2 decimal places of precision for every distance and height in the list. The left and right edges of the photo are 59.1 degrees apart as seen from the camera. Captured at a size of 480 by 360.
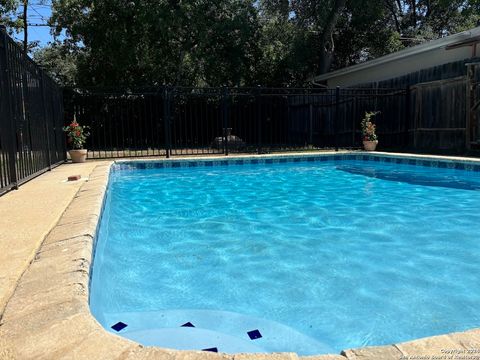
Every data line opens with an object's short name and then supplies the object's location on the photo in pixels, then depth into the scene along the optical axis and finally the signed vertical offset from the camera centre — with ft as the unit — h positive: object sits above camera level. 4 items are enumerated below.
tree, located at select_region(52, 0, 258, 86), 47.47 +12.17
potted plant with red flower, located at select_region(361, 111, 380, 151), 38.37 +0.08
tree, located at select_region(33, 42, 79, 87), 72.39 +18.31
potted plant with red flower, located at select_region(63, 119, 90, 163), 32.01 +0.29
